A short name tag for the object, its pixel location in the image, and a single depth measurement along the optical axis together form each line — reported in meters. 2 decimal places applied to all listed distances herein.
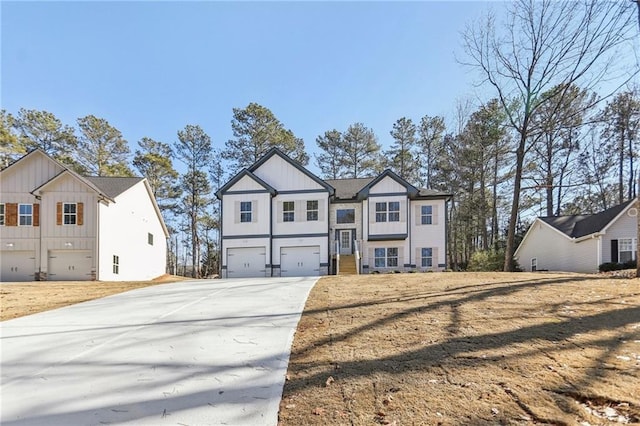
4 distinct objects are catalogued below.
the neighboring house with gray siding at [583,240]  19.27
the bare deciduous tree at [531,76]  15.89
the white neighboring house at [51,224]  20.11
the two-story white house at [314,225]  21.42
